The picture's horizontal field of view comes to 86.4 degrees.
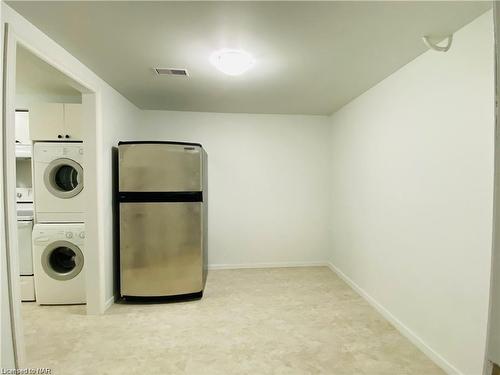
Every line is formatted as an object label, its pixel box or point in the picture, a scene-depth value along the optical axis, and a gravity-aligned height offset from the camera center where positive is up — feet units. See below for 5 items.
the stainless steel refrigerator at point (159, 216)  9.21 -1.14
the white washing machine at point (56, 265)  9.15 -2.81
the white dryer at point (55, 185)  9.14 -0.01
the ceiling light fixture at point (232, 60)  6.79 +3.26
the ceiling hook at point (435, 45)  5.88 +3.07
